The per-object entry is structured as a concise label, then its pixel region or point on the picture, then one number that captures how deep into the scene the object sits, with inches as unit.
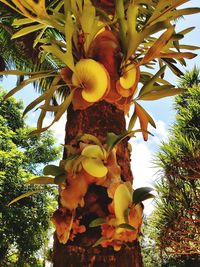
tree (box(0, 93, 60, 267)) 337.2
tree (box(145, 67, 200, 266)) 187.8
